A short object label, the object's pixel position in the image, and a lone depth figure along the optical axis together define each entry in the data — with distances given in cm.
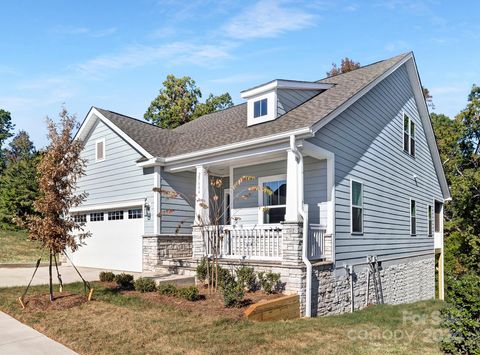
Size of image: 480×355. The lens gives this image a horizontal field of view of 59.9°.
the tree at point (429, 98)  3419
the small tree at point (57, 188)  862
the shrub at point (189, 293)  865
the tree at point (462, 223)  558
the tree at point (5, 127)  5491
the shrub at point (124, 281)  1036
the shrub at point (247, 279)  951
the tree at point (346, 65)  3152
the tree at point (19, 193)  2491
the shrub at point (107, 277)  1117
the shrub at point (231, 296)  802
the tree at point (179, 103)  3306
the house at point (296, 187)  1005
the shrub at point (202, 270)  1020
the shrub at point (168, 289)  911
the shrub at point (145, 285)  966
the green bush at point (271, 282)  913
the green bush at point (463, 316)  548
